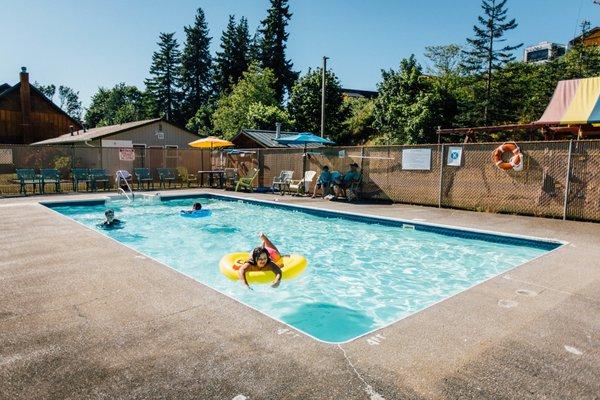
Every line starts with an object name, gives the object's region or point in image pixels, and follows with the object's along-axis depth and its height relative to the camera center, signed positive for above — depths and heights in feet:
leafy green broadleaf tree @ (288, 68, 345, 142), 106.93 +17.81
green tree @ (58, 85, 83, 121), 365.61 +62.53
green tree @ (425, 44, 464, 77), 140.67 +41.25
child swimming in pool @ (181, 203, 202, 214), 37.86 -3.88
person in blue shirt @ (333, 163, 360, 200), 45.37 -1.38
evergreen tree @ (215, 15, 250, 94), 174.50 +49.96
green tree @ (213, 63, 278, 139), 117.70 +21.40
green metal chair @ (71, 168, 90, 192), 53.83 -1.50
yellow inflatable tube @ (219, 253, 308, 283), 17.26 -4.67
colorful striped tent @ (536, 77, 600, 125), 36.86 +6.78
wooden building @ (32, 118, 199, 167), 67.75 +5.50
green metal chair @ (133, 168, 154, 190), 58.56 -1.33
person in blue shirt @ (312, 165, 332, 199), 47.26 -1.25
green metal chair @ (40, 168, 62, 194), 49.74 -1.57
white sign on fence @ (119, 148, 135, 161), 61.82 +1.87
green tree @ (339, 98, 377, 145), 113.09 +12.35
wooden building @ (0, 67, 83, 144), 98.84 +12.95
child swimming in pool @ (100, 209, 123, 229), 33.45 -4.96
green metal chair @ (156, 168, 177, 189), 59.82 -1.34
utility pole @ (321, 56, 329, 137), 75.92 +16.22
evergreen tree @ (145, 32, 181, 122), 183.83 +41.36
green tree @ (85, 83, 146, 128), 206.59 +38.03
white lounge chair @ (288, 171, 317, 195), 50.85 -2.05
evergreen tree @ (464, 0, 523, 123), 103.35 +34.98
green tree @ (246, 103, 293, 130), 101.30 +13.01
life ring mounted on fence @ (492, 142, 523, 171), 33.47 +1.23
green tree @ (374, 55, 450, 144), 84.33 +14.29
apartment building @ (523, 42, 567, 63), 235.73 +74.65
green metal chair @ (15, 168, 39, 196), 48.62 -1.67
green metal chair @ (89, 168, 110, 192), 54.26 -1.61
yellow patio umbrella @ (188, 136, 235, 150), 59.45 +3.67
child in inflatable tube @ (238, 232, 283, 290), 17.17 -4.33
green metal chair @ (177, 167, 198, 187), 65.23 -1.40
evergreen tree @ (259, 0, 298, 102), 156.56 +50.75
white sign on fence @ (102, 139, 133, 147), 74.90 +4.46
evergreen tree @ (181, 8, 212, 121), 183.21 +47.04
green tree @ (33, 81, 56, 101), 321.93 +64.90
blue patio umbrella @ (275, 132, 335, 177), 50.86 +3.82
